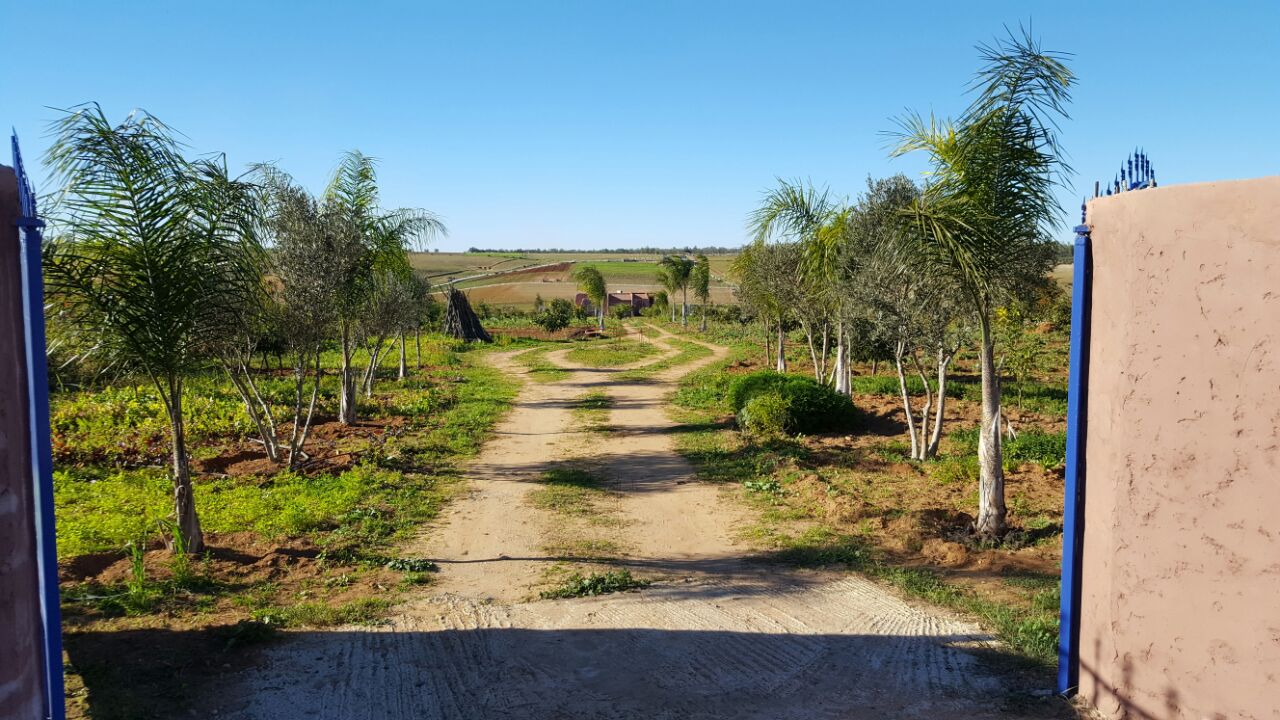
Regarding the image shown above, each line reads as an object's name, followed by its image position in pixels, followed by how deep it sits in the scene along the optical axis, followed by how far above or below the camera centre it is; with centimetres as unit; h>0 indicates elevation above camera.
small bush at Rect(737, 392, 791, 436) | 1473 -199
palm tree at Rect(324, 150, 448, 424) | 1275 +130
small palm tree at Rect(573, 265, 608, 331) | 4778 +167
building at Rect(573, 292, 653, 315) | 6831 +84
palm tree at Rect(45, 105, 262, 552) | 688 +52
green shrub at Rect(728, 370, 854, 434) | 1484 -188
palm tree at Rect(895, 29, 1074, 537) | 756 +112
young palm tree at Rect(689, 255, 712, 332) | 4928 +198
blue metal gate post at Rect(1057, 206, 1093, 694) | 483 -101
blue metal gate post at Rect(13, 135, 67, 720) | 369 -45
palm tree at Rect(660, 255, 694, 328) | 4912 +249
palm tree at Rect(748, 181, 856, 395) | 1358 +133
